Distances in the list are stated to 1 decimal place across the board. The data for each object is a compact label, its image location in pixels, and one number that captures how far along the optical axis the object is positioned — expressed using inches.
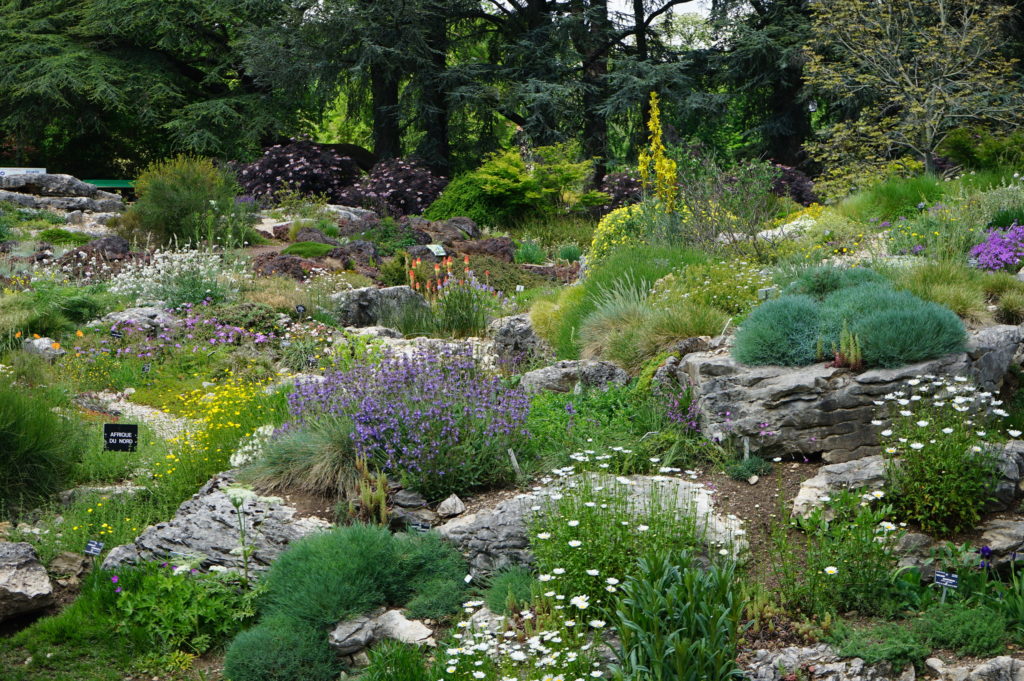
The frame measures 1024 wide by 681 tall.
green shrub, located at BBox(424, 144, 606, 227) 710.5
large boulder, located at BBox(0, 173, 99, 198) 733.3
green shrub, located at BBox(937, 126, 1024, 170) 551.2
